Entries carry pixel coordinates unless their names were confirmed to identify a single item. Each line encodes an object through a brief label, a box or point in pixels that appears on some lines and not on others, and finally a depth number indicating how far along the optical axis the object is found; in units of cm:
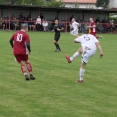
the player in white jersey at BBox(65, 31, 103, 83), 1241
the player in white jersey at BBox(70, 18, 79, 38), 3725
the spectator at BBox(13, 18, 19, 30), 4554
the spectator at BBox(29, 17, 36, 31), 4678
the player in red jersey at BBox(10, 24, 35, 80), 1248
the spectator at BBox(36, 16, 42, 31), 4622
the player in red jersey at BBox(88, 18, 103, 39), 3465
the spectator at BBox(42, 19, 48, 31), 4691
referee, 2379
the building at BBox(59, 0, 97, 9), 11788
